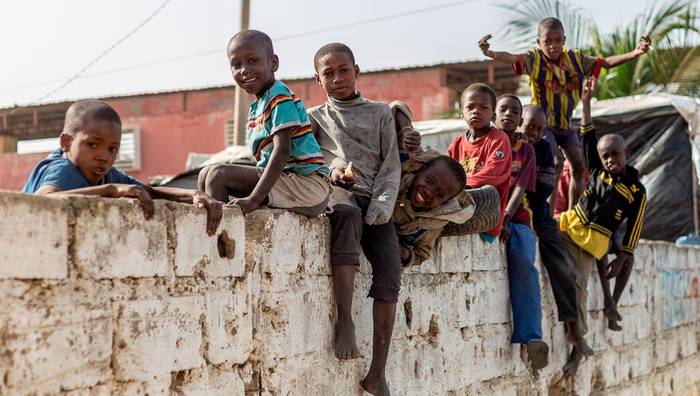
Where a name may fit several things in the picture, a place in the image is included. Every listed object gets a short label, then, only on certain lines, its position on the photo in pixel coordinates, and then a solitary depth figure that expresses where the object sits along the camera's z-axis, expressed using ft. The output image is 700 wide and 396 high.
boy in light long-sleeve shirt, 15.19
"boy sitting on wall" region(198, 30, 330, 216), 13.53
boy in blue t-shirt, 10.99
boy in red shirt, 18.97
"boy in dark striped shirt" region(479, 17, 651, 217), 23.88
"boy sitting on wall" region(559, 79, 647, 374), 24.85
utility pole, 43.56
